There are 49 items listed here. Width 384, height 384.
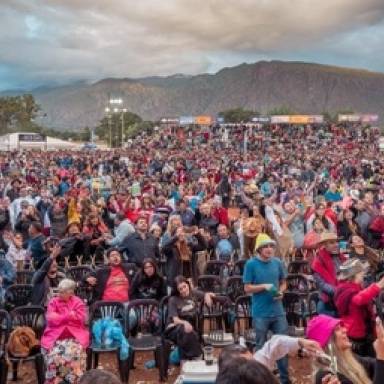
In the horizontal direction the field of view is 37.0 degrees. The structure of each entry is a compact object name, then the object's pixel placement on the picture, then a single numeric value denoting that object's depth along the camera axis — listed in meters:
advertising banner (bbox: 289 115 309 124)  54.22
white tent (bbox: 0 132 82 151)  42.94
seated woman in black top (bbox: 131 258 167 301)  6.71
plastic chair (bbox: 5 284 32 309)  6.96
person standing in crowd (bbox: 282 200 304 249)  9.45
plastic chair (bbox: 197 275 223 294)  7.51
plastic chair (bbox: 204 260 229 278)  8.22
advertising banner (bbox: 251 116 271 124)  56.75
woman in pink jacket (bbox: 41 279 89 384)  5.22
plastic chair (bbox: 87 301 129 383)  5.77
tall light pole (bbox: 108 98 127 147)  57.23
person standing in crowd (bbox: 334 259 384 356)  4.68
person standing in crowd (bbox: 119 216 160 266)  7.98
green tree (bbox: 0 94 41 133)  88.38
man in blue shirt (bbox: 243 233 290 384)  5.39
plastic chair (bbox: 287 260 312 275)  8.34
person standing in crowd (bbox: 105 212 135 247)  8.30
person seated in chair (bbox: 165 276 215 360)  5.83
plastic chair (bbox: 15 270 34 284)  7.65
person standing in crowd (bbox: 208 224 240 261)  8.73
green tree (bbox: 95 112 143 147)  80.31
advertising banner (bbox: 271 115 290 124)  54.65
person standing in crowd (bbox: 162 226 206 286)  7.59
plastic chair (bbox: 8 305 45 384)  6.05
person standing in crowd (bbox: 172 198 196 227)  9.94
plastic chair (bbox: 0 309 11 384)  5.43
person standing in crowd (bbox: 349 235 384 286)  7.22
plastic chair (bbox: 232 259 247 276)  8.10
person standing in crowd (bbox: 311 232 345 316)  5.45
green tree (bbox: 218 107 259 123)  83.64
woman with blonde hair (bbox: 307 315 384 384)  3.47
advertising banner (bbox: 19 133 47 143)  43.22
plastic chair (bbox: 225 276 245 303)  7.35
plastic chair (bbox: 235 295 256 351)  6.53
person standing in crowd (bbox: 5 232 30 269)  8.15
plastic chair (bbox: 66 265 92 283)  7.74
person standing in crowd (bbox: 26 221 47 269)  8.21
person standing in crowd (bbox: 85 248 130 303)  6.86
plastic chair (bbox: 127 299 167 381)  6.31
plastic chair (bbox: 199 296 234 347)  6.53
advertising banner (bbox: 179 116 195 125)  55.28
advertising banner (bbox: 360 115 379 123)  58.56
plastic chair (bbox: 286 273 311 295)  7.55
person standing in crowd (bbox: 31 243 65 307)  6.53
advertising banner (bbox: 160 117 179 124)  57.22
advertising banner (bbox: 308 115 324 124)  54.31
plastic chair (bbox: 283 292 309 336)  6.77
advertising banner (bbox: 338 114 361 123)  57.47
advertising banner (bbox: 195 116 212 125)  54.72
